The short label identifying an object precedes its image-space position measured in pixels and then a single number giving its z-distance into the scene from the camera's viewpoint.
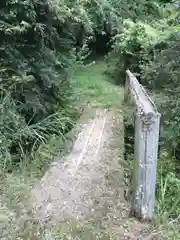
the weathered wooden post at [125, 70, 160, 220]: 2.76
